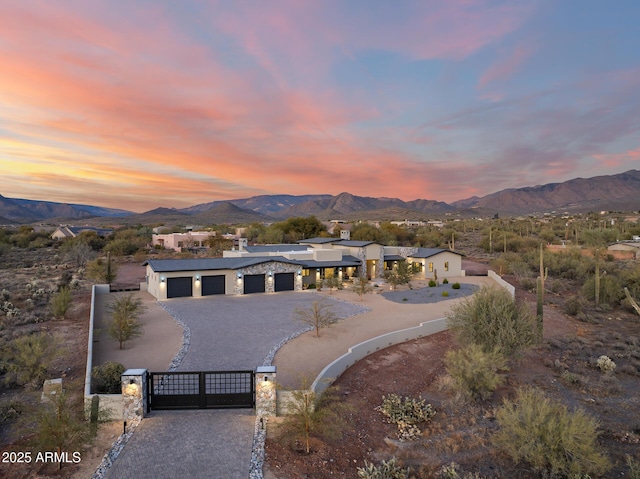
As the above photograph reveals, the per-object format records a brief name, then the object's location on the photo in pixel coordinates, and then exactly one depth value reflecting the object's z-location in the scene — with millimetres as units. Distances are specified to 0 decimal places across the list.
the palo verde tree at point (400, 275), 30797
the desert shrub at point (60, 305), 21781
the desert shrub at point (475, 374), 12382
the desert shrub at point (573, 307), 24953
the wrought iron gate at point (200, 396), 10898
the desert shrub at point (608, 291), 27062
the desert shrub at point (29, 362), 13344
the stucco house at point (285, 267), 26938
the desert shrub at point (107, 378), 11805
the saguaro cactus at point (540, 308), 18434
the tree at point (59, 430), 8484
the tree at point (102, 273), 31891
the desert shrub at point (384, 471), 8500
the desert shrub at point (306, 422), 9578
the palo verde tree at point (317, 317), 18611
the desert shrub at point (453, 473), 8719
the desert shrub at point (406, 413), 10705
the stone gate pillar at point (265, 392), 10484
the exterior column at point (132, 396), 10266
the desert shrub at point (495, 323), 14539
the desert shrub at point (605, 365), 15296
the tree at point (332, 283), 30105
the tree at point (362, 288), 27450
